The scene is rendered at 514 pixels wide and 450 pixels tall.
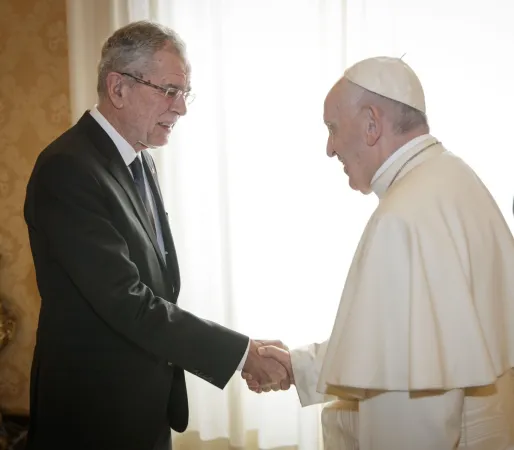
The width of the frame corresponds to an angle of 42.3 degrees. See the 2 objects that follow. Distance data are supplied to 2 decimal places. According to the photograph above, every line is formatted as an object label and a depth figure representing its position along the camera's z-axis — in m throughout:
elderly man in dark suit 2.00
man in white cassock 1.63
